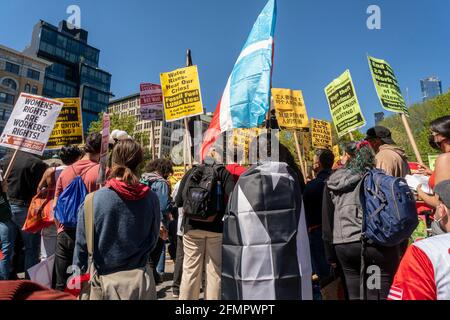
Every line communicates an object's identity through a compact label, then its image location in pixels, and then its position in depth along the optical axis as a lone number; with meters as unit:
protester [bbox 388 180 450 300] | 1.30
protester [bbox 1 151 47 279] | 4.47
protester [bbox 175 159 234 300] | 3.76
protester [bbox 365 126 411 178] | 3.59
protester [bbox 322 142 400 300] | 2.71
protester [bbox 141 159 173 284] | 5.19
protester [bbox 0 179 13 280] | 3.85
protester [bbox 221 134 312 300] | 2.24
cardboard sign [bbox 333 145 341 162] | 11.88
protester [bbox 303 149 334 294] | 3.84
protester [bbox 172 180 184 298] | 4.72
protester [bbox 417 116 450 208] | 2.65
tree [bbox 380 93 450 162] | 27.39
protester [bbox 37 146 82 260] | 4.19
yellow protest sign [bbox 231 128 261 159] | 7.10
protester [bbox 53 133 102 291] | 3.24
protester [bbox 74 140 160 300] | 2.21
